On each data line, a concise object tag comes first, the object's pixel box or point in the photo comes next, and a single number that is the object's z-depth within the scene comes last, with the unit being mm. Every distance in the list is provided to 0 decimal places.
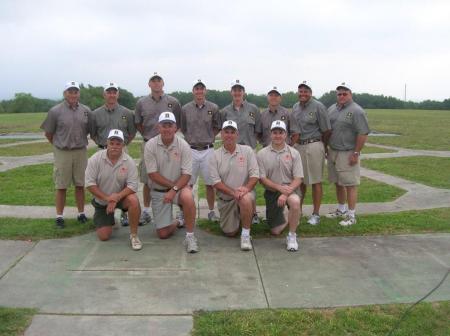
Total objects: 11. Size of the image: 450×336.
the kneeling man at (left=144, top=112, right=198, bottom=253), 5688
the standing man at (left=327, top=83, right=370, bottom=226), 6203
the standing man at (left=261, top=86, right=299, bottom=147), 6266
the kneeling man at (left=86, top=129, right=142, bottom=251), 5578
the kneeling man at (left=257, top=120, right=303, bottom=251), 5742
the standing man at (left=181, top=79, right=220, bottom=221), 6480
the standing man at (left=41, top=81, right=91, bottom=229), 6215
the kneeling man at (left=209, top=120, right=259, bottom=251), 5688
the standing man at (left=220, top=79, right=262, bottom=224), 6312
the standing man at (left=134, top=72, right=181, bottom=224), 6406
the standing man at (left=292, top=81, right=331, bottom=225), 6246
